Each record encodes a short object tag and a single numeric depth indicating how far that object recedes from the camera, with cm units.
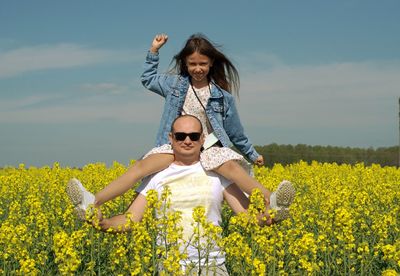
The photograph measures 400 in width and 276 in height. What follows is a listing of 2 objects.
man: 454
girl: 474
